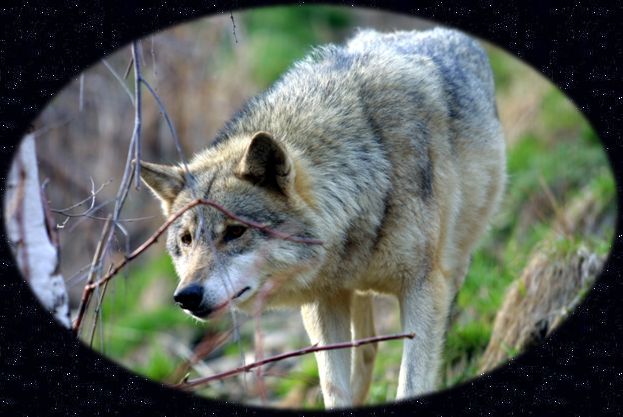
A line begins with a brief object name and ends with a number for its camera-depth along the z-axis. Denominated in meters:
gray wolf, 10.00
